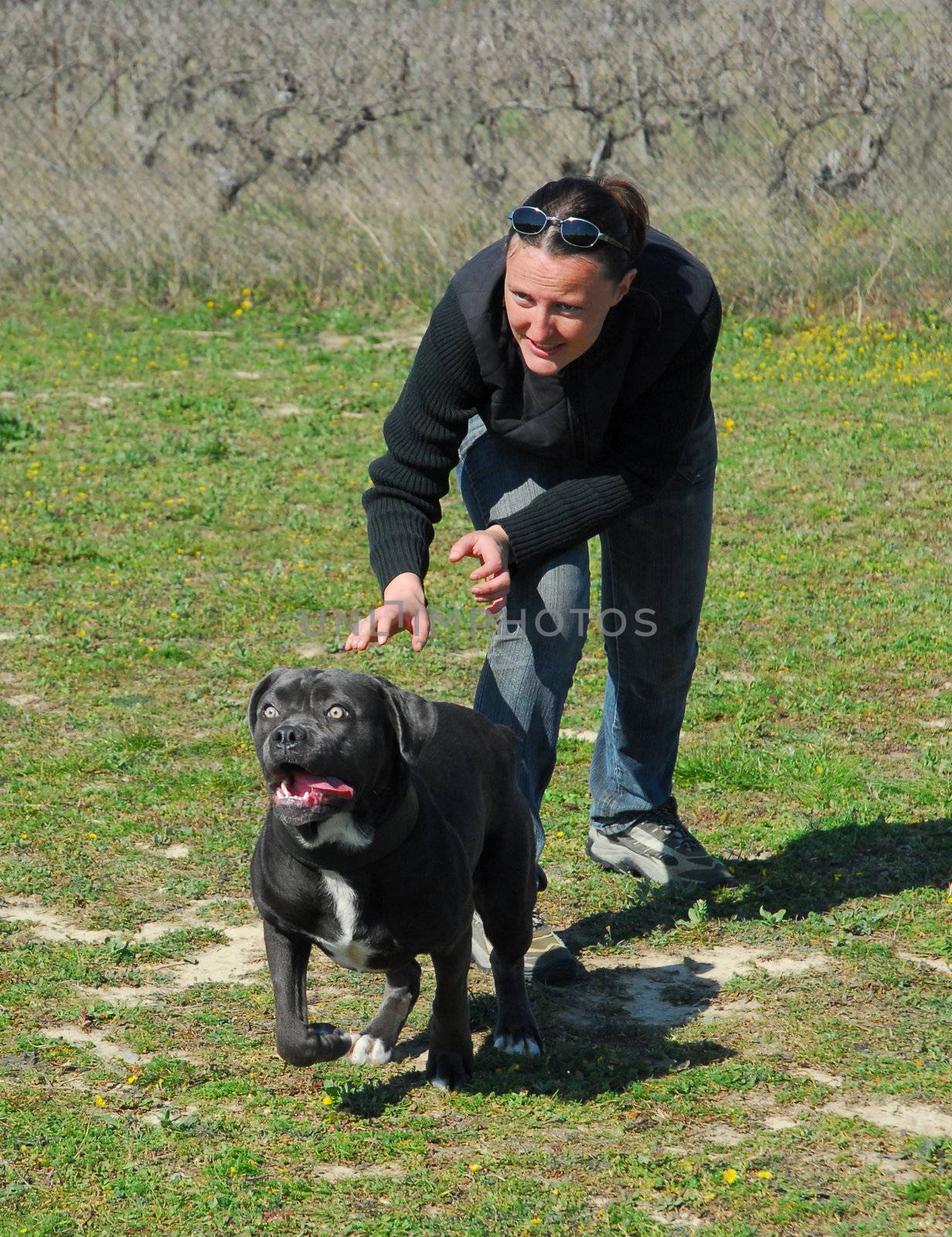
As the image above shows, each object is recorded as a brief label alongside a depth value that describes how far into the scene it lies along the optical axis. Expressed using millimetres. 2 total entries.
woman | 6461
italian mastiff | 5734
